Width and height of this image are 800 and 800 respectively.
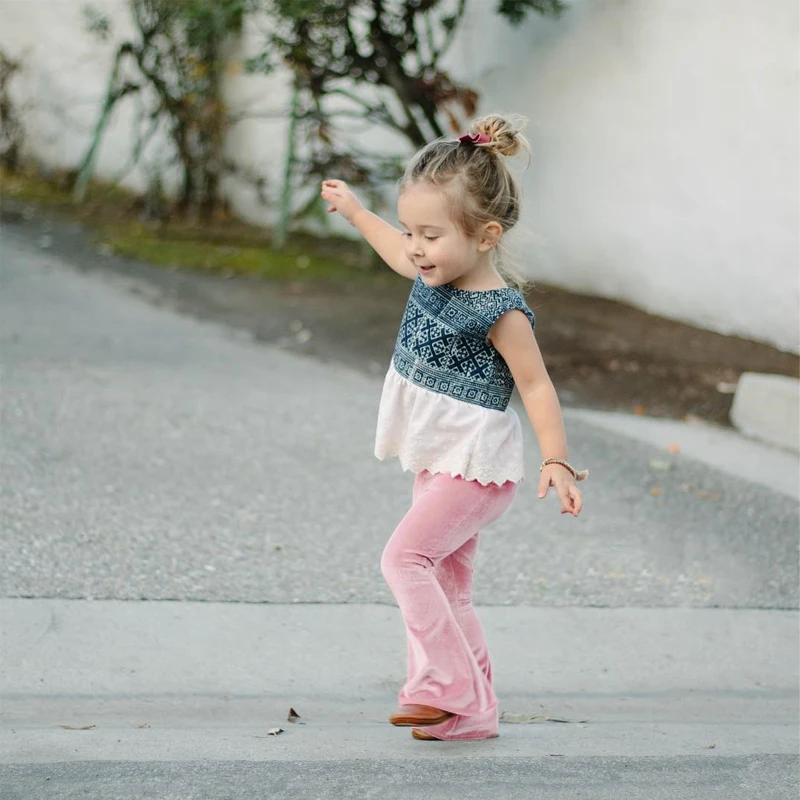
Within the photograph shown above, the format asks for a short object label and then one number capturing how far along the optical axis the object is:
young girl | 2.76
